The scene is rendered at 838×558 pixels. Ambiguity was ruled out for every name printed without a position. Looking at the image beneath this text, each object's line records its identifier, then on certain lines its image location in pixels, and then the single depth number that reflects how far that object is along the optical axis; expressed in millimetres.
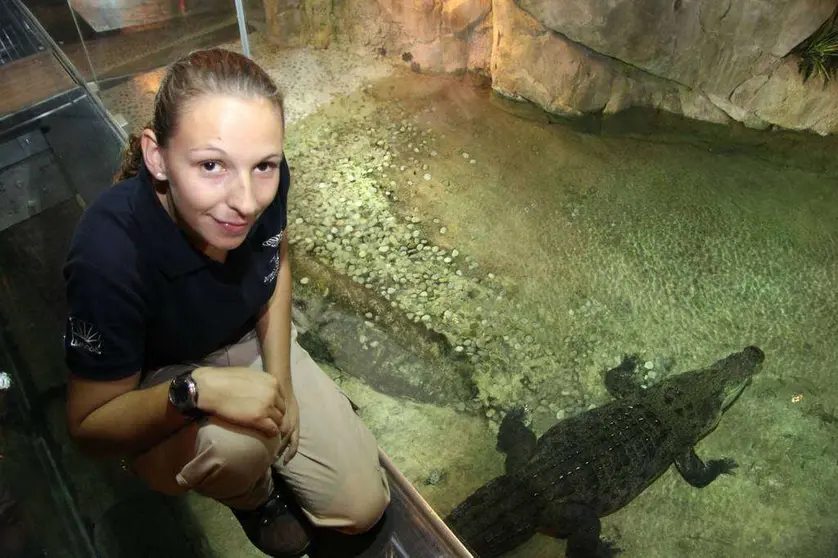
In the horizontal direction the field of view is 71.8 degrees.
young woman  1408
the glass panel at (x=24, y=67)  3357
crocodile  2676
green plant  4305
